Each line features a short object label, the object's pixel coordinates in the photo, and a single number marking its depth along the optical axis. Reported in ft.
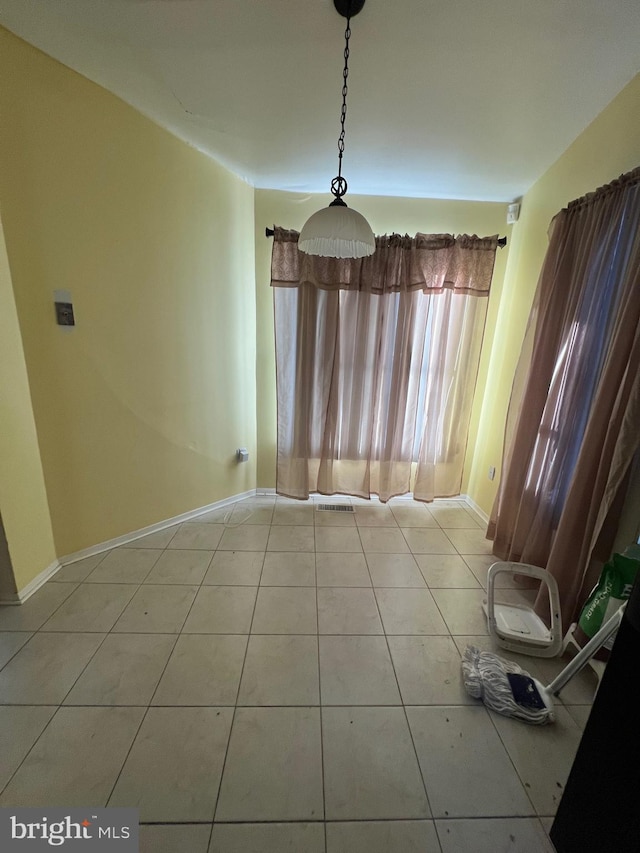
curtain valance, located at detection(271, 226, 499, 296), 7.72
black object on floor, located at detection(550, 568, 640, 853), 2.52
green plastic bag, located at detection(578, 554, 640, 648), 3.99
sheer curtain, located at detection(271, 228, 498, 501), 7.84
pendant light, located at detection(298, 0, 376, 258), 4.20
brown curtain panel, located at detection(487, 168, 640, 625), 4.55
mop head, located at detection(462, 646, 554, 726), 4.16
